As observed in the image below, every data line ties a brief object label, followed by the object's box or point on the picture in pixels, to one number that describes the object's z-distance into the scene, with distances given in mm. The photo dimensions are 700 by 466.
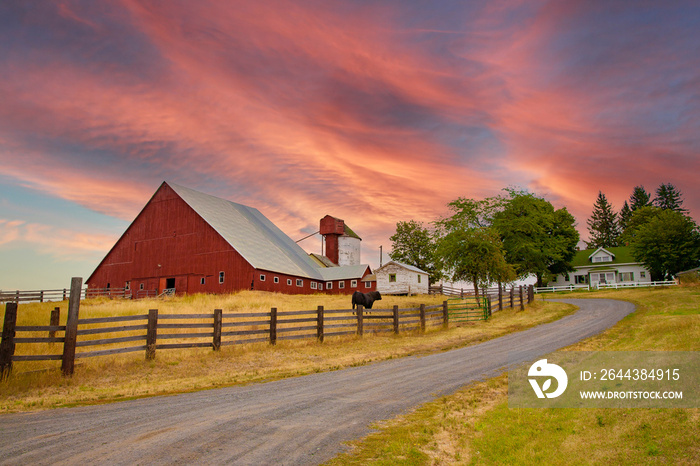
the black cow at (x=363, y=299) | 31719
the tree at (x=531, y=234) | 60219
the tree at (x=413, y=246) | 80438
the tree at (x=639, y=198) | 111500
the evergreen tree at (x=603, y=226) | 112000
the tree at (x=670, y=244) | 54531
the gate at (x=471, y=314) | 29609
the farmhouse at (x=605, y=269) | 63750
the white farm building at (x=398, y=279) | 57875
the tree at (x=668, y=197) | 104125
